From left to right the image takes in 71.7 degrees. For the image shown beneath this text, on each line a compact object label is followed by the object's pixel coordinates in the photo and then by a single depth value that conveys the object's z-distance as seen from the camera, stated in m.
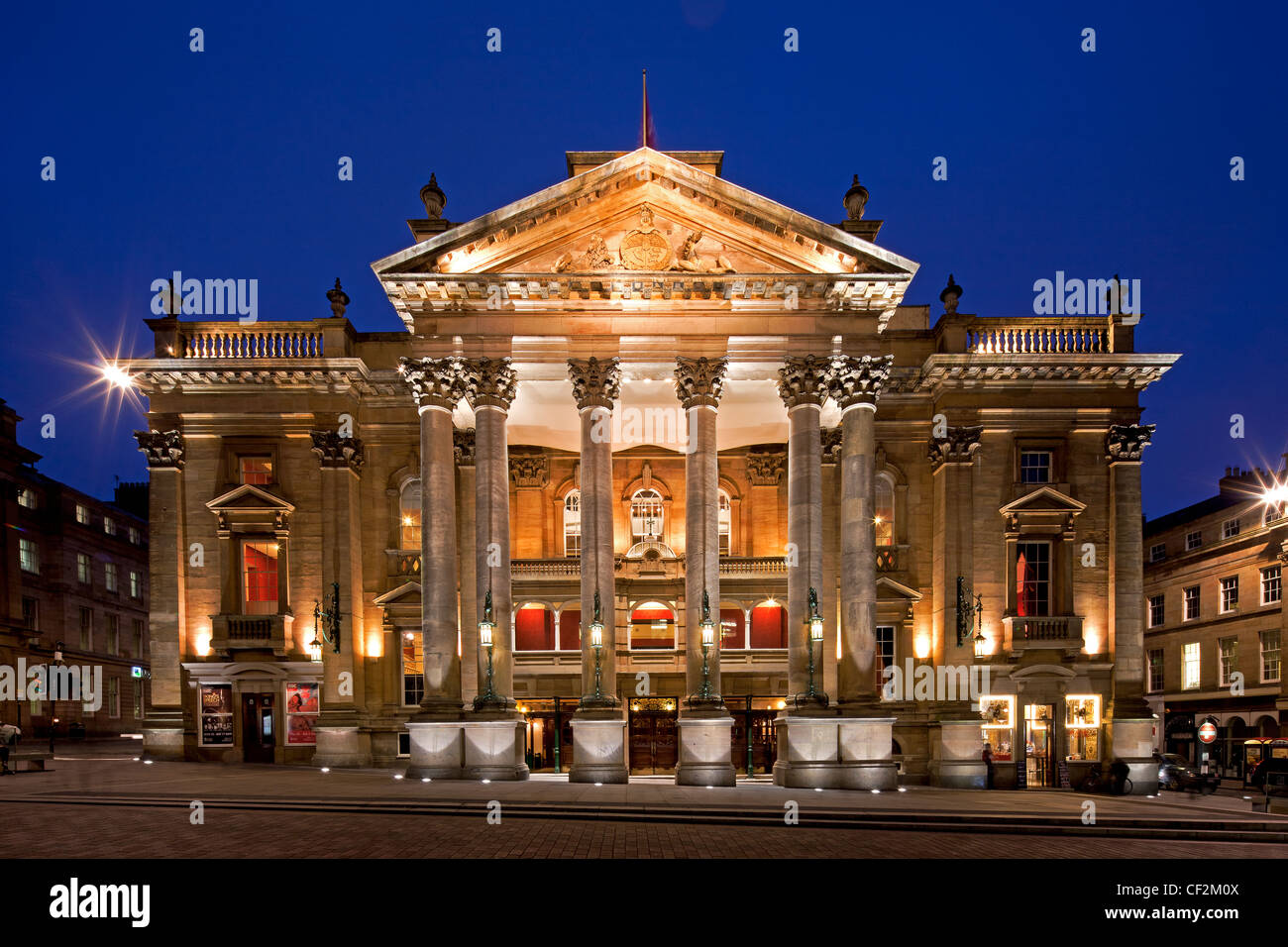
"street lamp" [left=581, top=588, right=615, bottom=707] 27.88
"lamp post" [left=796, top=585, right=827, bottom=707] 27.44
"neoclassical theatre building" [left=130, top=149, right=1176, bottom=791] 29.19
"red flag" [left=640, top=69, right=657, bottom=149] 30.93
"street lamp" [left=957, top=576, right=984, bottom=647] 34.06
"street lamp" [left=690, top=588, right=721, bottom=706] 27.78
